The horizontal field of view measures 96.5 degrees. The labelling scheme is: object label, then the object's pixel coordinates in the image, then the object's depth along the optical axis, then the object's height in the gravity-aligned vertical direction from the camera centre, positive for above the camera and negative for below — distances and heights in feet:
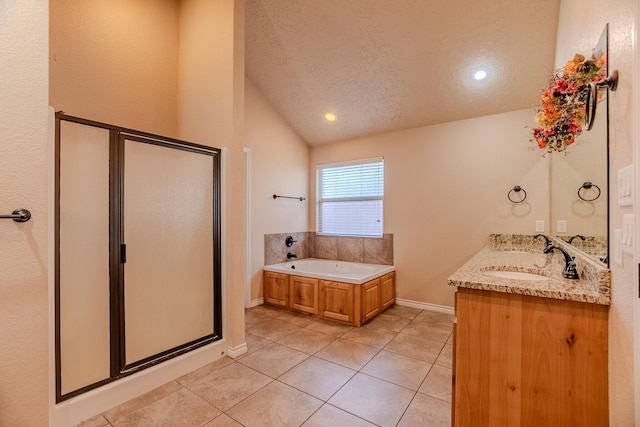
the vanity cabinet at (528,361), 3.79 -2.15
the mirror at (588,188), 3.94 +0.47
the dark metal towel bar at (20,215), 4.21 -0.04
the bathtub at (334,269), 11.00 -2.54
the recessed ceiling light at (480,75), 9.50 +4.62
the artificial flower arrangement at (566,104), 3.92 +1.80
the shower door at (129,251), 5.58 -0.89
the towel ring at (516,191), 10.28 +0.76
